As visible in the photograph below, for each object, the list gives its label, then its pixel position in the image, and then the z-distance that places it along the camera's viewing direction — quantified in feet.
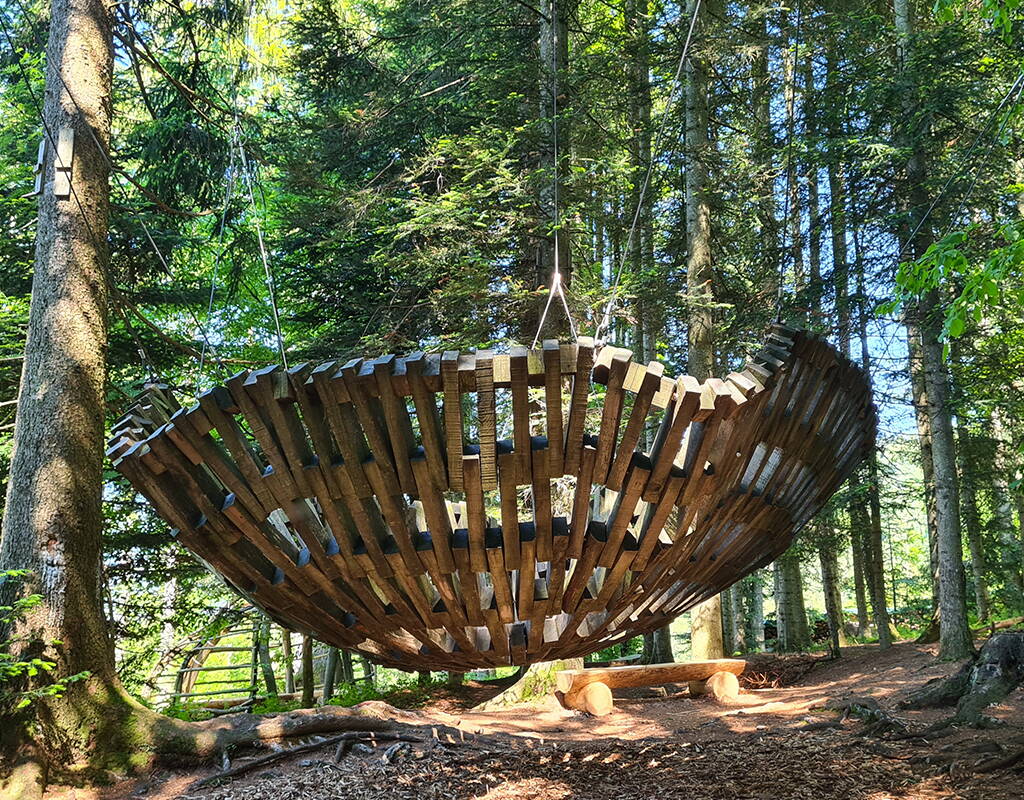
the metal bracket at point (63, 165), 16.65
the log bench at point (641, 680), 24.68
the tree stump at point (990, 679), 16.80
